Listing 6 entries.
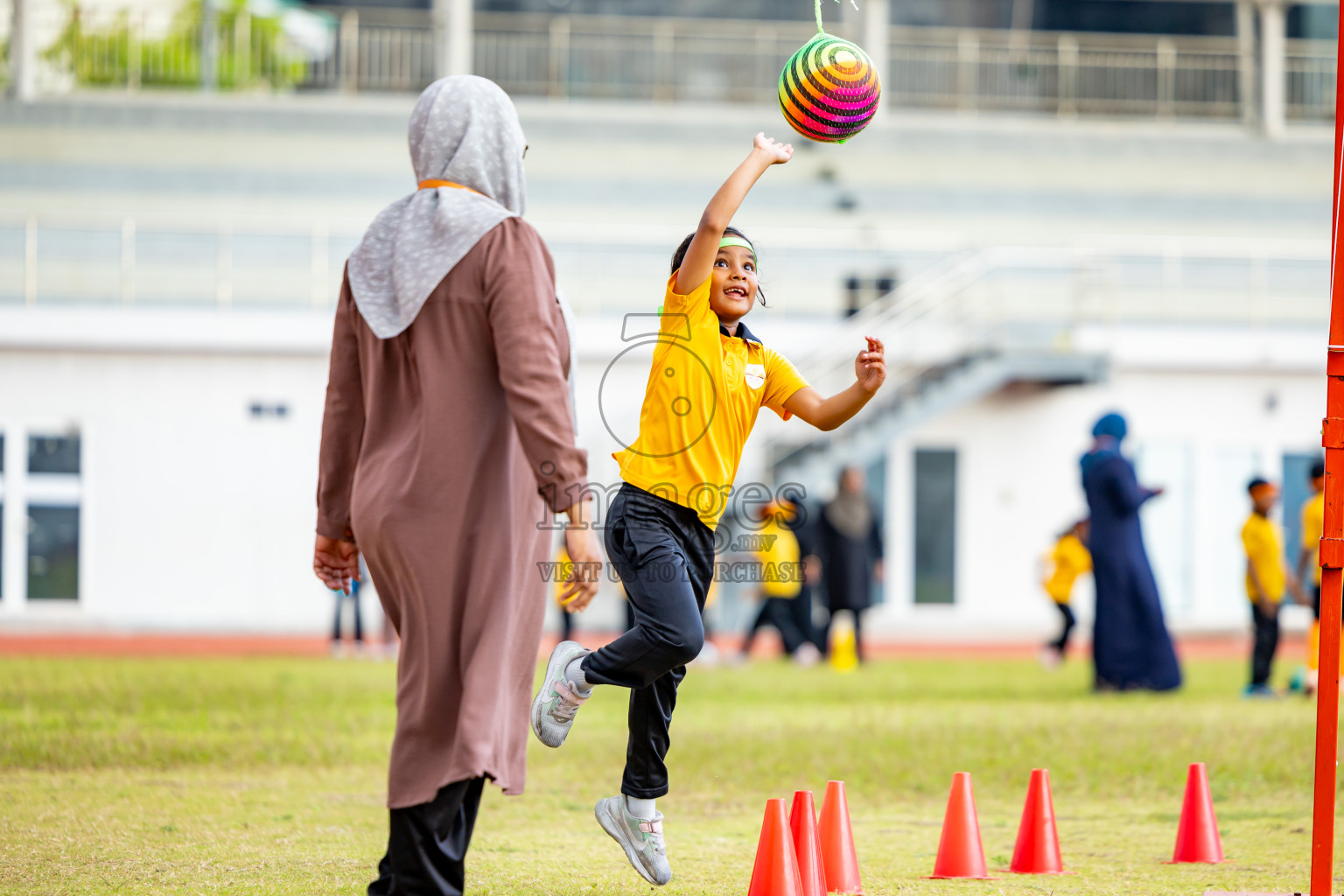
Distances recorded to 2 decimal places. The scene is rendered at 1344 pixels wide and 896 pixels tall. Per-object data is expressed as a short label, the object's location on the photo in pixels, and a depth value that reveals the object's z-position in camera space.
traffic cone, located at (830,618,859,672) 29.53
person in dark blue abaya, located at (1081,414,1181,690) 23.95
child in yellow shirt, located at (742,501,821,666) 28.84
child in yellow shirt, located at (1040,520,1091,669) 28.80
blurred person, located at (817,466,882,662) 29.59
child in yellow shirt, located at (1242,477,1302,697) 23.20
